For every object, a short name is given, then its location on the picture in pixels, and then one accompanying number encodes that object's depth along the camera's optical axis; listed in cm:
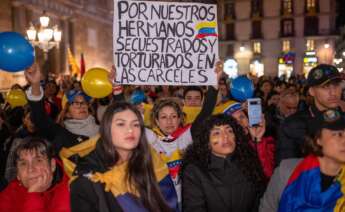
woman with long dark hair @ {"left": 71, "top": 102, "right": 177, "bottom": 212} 259
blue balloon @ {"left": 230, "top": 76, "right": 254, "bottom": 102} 543
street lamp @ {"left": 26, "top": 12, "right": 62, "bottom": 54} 1184
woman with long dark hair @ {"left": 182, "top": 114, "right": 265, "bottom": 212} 313
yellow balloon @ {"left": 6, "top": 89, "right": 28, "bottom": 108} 707
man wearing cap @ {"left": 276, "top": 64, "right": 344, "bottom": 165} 363
